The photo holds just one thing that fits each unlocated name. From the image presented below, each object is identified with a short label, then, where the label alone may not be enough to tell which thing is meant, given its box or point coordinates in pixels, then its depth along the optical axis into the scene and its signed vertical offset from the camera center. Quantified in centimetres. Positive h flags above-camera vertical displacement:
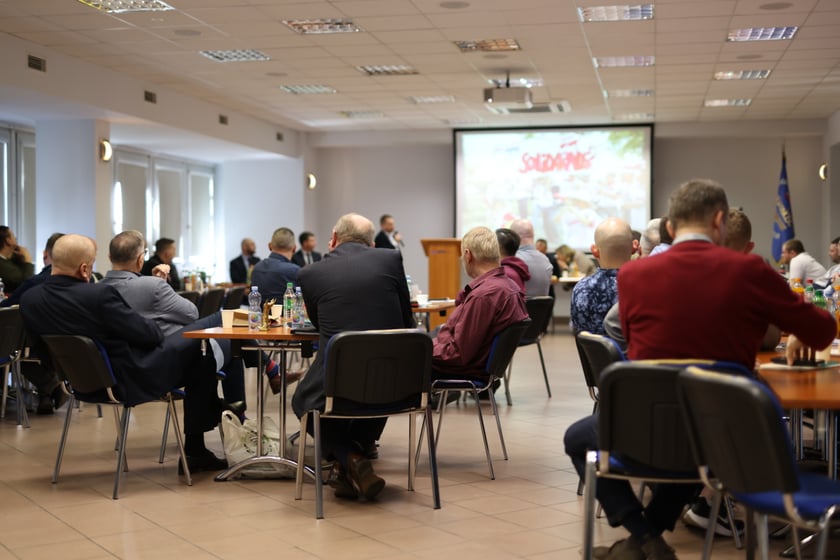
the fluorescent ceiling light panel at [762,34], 915 +196
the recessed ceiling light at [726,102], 1375 +191
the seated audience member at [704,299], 276 -20
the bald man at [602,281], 445 -23
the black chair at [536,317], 751 -66
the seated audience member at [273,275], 756 -31
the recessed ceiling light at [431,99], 1338 +194
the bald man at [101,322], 464 -42
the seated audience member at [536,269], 795 -29
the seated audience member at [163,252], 952 -16
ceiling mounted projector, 1120 +164
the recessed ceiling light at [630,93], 1282 +193
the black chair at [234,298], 905 -60
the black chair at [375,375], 411 -62
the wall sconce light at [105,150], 1142 +105
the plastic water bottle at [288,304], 518 -38
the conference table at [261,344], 470 -57
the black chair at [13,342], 623 -70
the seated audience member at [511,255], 702 -16
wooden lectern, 1052 -33
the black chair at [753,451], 228 -55
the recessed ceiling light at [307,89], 1247 +194
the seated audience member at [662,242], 447 -4
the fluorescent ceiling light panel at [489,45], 970 +196
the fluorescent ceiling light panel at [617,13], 834 +198
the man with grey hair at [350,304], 448 -33
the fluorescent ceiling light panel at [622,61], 1057 +195
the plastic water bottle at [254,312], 500 -41
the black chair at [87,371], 455 -66
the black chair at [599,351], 343 -43
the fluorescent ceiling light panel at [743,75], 1145 +194
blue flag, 1587 +22
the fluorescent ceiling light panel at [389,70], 1107 +196
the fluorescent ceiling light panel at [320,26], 884 +199
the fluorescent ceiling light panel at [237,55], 1020 +197
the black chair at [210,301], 864 -60
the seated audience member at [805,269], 977 -37
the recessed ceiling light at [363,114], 1496 +193
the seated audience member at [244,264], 1461 -43
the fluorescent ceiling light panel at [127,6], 805 +198
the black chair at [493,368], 500 -71
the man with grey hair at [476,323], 499 -47
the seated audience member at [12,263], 829 -23
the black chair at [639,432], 279 -60
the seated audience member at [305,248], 1349 -18
